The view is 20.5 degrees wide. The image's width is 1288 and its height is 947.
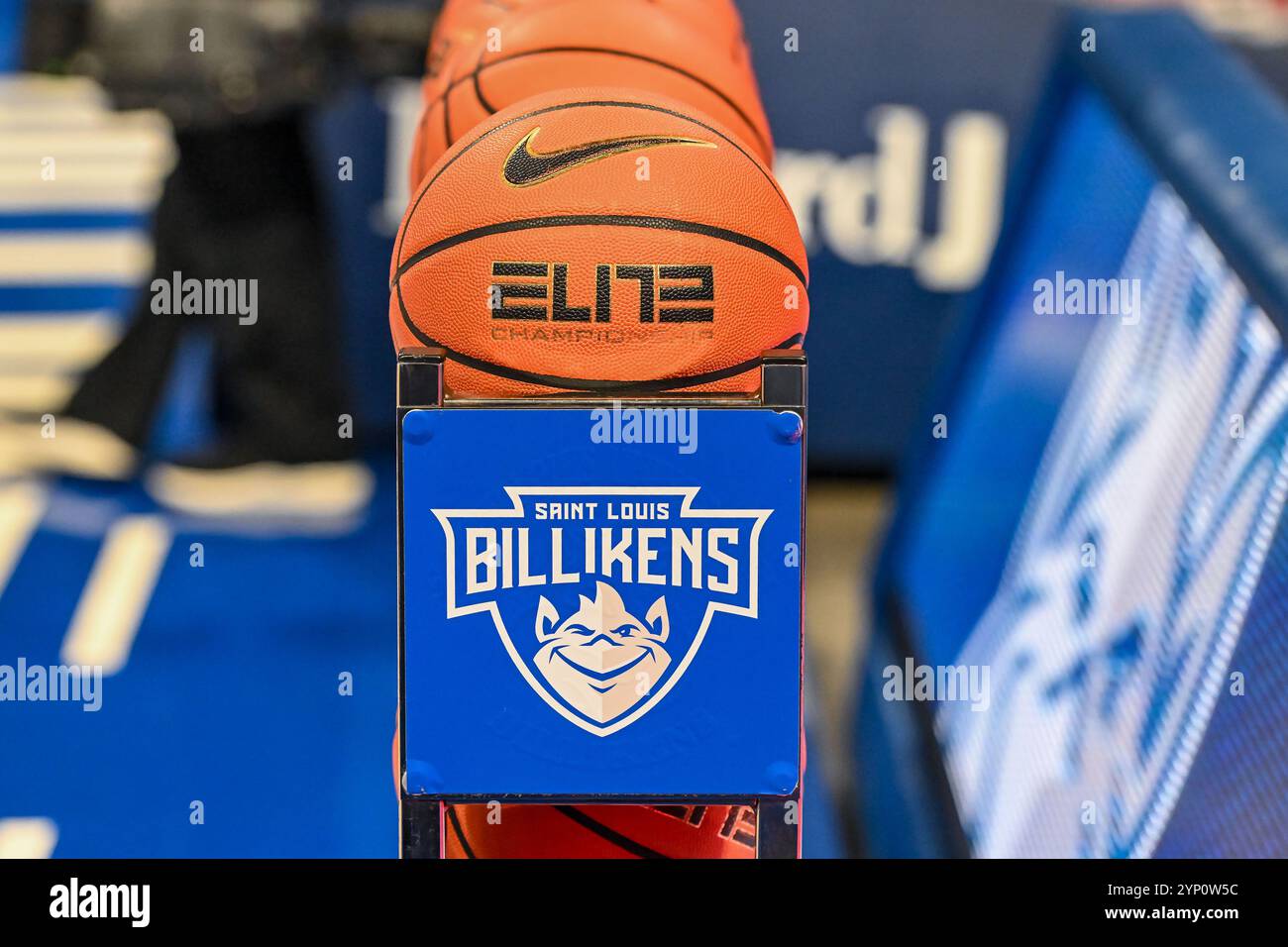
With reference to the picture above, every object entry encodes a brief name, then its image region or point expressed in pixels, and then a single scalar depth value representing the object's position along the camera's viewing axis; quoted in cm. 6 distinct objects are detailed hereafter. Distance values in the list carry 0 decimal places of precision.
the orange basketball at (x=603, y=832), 200
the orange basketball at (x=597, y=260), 189
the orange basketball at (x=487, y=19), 222
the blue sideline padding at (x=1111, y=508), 238
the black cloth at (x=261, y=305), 511
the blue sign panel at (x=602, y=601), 188
